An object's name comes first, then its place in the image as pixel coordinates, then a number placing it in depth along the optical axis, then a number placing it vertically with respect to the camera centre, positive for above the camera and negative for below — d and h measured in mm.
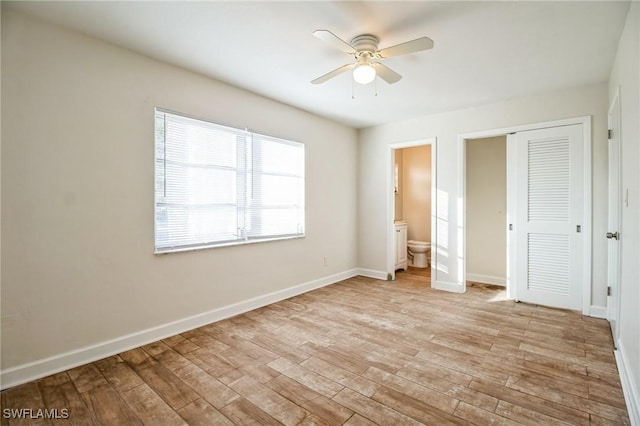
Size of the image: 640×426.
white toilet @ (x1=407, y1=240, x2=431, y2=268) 5945 -766
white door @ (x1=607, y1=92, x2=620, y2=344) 2594 +46
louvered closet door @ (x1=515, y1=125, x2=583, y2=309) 3549 -21
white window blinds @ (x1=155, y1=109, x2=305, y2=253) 2920 +315
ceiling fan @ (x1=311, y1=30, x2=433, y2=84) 2126 +1249
